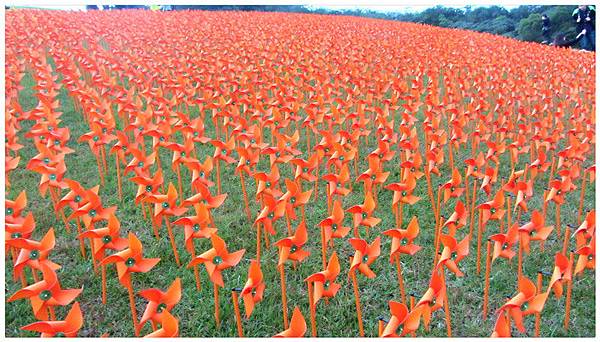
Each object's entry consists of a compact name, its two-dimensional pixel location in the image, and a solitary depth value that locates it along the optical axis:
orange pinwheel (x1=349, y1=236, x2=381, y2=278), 1.95
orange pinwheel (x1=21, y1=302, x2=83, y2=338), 1.49
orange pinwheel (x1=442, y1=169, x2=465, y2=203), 2.84
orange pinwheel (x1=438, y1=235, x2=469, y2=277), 2.01
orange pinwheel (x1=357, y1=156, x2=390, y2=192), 3.02
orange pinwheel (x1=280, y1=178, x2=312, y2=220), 2.54
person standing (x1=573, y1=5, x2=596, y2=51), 9.99
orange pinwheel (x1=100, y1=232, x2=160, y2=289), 1.90
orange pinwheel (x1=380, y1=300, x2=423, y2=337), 1.61
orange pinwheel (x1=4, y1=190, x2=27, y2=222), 2.25
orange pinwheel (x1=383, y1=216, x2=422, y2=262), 2.12
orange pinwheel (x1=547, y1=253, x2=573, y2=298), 1.90
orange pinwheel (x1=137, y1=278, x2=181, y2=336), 1.66
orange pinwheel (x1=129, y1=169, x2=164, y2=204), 2.53
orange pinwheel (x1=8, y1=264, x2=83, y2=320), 1.70
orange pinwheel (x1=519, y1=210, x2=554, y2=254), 2.27
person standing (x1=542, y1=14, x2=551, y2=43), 11.03
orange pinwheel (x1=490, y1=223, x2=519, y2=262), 2.17
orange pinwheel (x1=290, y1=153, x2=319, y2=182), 2.95
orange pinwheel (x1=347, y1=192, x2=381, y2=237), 2.39
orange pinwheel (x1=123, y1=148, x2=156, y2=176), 2.91
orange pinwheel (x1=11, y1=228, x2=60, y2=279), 1.92
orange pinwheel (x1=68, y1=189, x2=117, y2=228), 2.30
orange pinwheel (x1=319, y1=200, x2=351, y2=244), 2.26
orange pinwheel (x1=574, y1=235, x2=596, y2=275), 2.08
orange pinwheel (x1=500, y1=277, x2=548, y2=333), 1.71
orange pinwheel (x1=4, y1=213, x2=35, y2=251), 2.07
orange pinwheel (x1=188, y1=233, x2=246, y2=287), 1.94
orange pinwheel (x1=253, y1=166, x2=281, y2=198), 2.67
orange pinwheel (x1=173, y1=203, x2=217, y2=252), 2.20
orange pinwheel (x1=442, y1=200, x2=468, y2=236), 2.27
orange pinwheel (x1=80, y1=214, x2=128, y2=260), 2.07
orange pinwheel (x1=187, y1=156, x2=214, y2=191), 2.80
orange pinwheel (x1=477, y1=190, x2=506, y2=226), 2.53
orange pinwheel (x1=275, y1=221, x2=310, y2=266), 2.04
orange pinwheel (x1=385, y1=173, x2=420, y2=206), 2.70
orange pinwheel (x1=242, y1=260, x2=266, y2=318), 1.81
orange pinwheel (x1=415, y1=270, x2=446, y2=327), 1.69
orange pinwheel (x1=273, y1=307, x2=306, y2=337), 1.57
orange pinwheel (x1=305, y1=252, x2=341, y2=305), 1.84
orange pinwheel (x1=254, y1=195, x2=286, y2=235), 2.34
